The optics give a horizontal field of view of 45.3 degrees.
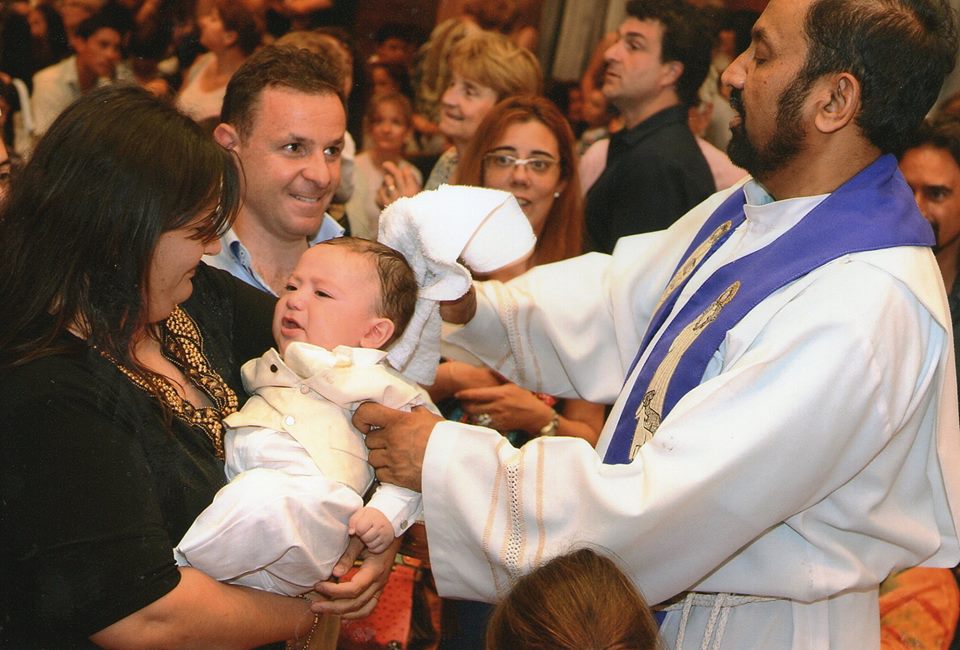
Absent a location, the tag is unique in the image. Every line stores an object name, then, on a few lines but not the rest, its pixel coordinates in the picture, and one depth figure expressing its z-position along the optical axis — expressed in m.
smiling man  3.17
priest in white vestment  2.19
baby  2.02
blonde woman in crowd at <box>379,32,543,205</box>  4.59
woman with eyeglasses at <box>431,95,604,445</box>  3.91
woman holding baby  1.80
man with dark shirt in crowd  4.16
